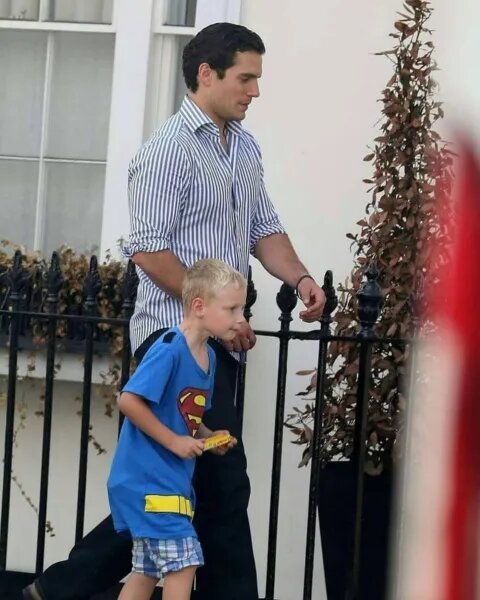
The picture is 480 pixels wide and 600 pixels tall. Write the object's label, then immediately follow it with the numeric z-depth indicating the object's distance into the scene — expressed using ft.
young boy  24.53
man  25.57
